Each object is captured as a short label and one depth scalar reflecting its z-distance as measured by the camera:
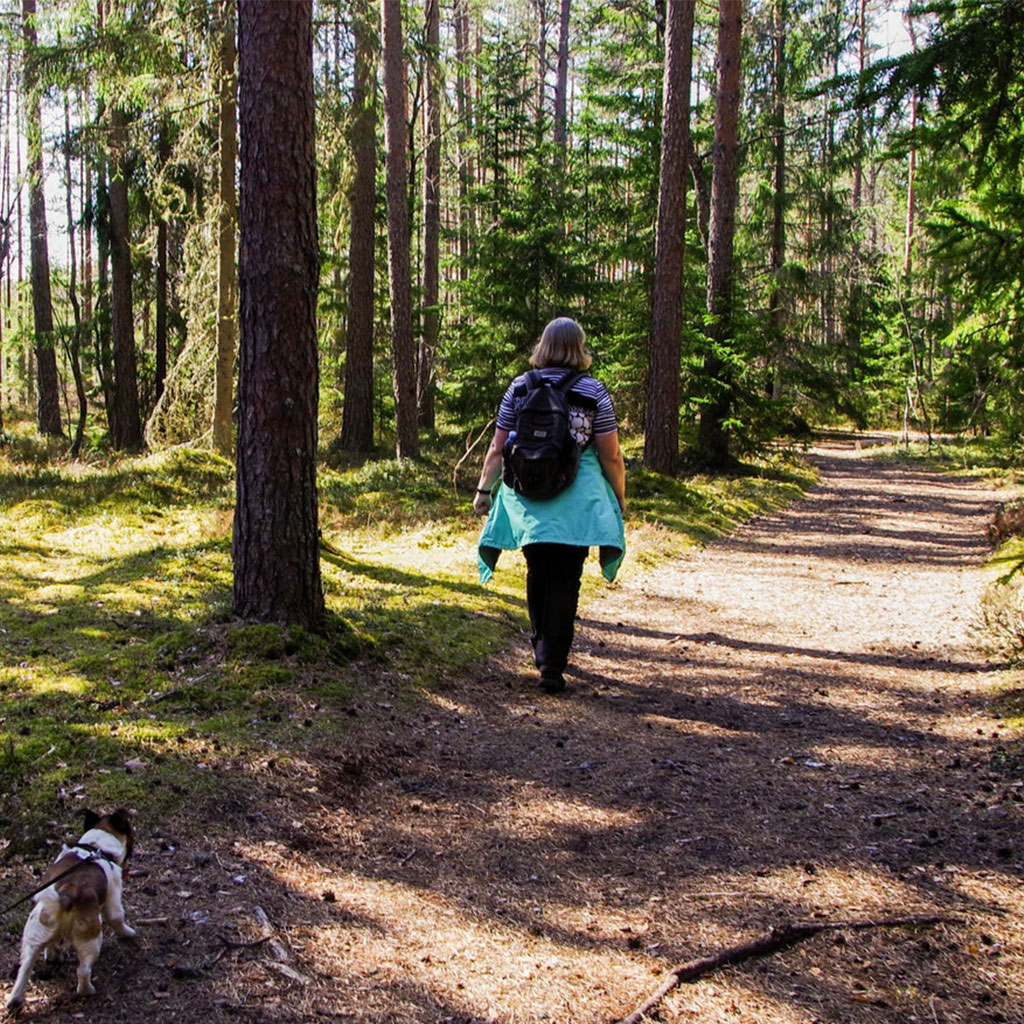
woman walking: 5.63
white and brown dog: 2.50
